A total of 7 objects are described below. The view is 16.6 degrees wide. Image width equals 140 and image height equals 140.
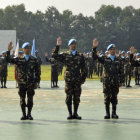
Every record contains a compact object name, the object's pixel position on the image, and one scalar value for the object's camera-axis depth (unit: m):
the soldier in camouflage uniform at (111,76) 11.09
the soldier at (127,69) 24.52
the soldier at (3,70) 23.64
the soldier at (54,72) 23.89
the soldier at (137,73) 25.91
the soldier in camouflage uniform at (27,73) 10.92
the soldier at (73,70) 11.04
